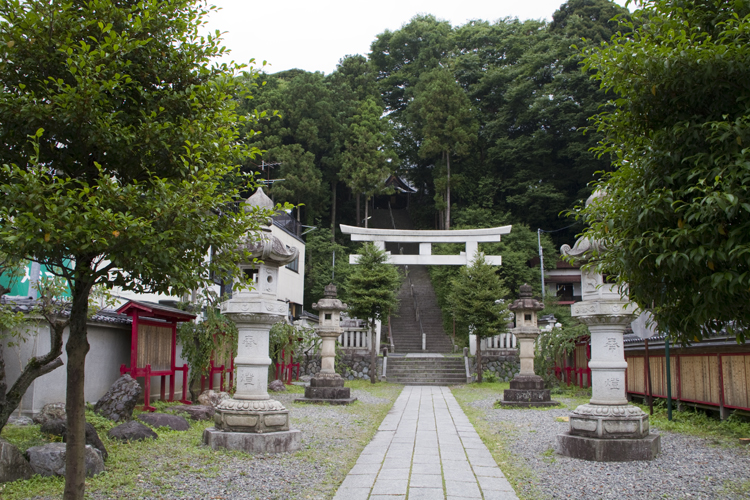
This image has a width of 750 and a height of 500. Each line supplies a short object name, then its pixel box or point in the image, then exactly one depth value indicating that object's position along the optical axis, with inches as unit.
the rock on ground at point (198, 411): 359.9
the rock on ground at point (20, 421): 296.0
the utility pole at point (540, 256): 1074.4
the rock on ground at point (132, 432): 265.4
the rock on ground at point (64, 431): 225.9
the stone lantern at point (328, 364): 492.4
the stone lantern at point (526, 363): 486.6
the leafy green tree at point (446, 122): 1325.0
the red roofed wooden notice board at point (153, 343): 367.9
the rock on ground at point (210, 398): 410.9
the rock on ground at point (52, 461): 201.3
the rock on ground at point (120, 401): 307.4
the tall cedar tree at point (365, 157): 1325.0
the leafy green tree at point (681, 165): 133.6
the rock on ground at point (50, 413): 253.5
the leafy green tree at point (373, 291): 740.0
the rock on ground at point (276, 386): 565.0
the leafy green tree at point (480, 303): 727.1
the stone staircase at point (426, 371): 748.0
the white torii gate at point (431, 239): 953.5
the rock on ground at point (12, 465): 190.2
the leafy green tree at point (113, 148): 134.3
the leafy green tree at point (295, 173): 1214.9
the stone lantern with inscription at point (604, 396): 253.9
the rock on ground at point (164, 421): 307.9
